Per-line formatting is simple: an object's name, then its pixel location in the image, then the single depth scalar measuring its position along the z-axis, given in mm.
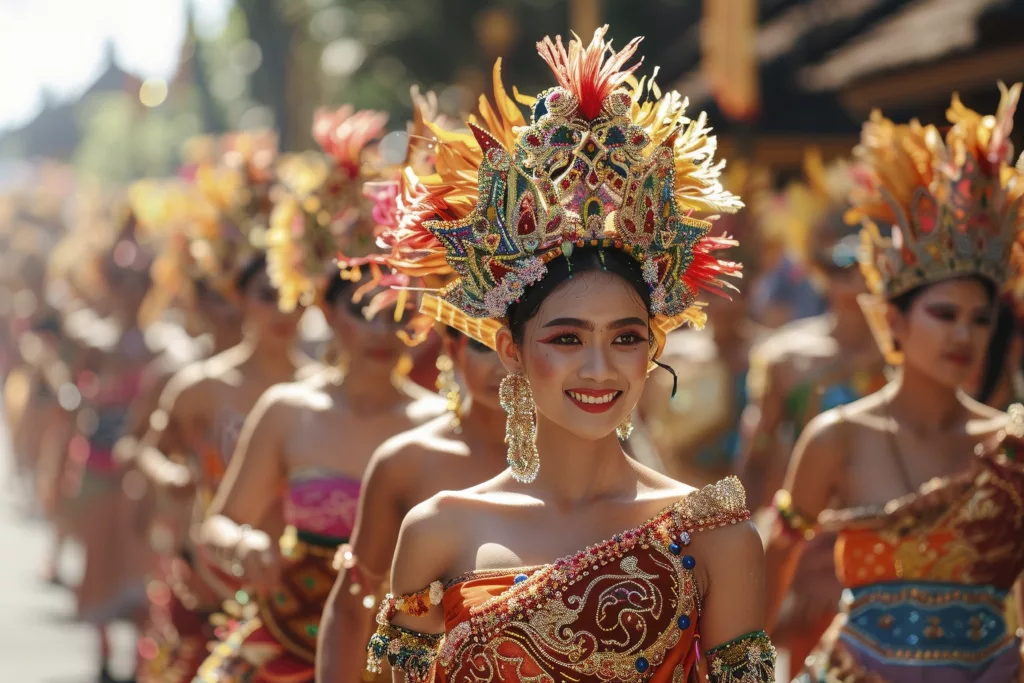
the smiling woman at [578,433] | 8359
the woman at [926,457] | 11734
